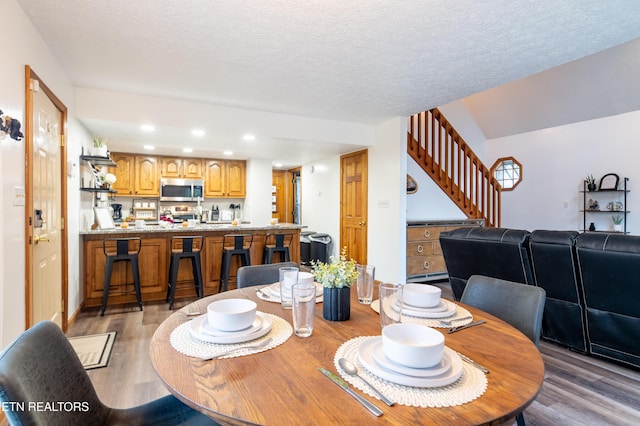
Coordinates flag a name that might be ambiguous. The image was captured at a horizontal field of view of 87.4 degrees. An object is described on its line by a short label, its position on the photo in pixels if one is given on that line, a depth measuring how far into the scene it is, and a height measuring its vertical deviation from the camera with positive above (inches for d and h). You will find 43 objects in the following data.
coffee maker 242.5 -1.3
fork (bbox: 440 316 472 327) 48.6 -16.7
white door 91.4 -1.0
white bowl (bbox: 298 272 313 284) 59.5 -12.4
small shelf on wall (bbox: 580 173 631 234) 235.8 +3.7
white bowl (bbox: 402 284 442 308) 53.3 -14.2
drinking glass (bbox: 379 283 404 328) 44.8 -12.8
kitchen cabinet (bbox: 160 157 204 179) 253.4 +31.9
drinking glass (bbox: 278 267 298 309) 56.4 -12.9
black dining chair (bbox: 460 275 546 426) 55.8 -16.9
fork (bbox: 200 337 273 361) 37.7 -16.7
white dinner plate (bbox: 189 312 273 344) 41.2 -15.9
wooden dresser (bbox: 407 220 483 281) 201.5 -25.6
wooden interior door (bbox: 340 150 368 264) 214.5 +3.6
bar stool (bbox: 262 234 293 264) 179.5 -20.3
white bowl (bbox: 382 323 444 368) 32.8 -14.3
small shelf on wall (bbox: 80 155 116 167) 150.1 +23.0
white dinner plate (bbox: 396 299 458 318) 50.9 -16.0
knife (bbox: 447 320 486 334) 46.6 -16.8
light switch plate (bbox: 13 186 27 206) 78.9 +3.2
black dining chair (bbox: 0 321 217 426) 28.8 -18.1
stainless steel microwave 252.7 +15.3
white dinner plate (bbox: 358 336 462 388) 31.7 -16.3
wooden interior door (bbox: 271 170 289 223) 348.8 +16.7
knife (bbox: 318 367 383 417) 28.1 -16.9
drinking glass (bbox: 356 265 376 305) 58.4 -12.9
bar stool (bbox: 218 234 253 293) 166.1 -21.5
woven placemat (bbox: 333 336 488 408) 29.7 -17.0
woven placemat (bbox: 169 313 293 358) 39.0 -16.6
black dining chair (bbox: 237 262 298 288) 78.4 -15.7
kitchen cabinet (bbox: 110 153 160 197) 240.1 +25.0
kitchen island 149.3 -25.3
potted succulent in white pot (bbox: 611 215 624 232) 237.1 -10.1
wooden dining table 28.0 -17.1
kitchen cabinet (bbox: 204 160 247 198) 264.4 +24.3
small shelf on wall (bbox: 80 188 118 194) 146.6 +8.9
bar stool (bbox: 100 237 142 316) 141.7 -20.4
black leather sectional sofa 86.4 -19.4
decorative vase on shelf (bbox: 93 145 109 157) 151.9 +26.4
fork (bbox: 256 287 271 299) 62.1 -16.0
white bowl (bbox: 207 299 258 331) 42.4 -14.1
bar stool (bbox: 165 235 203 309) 152.1 -22.7
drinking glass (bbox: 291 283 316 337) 43.2 -13.0
